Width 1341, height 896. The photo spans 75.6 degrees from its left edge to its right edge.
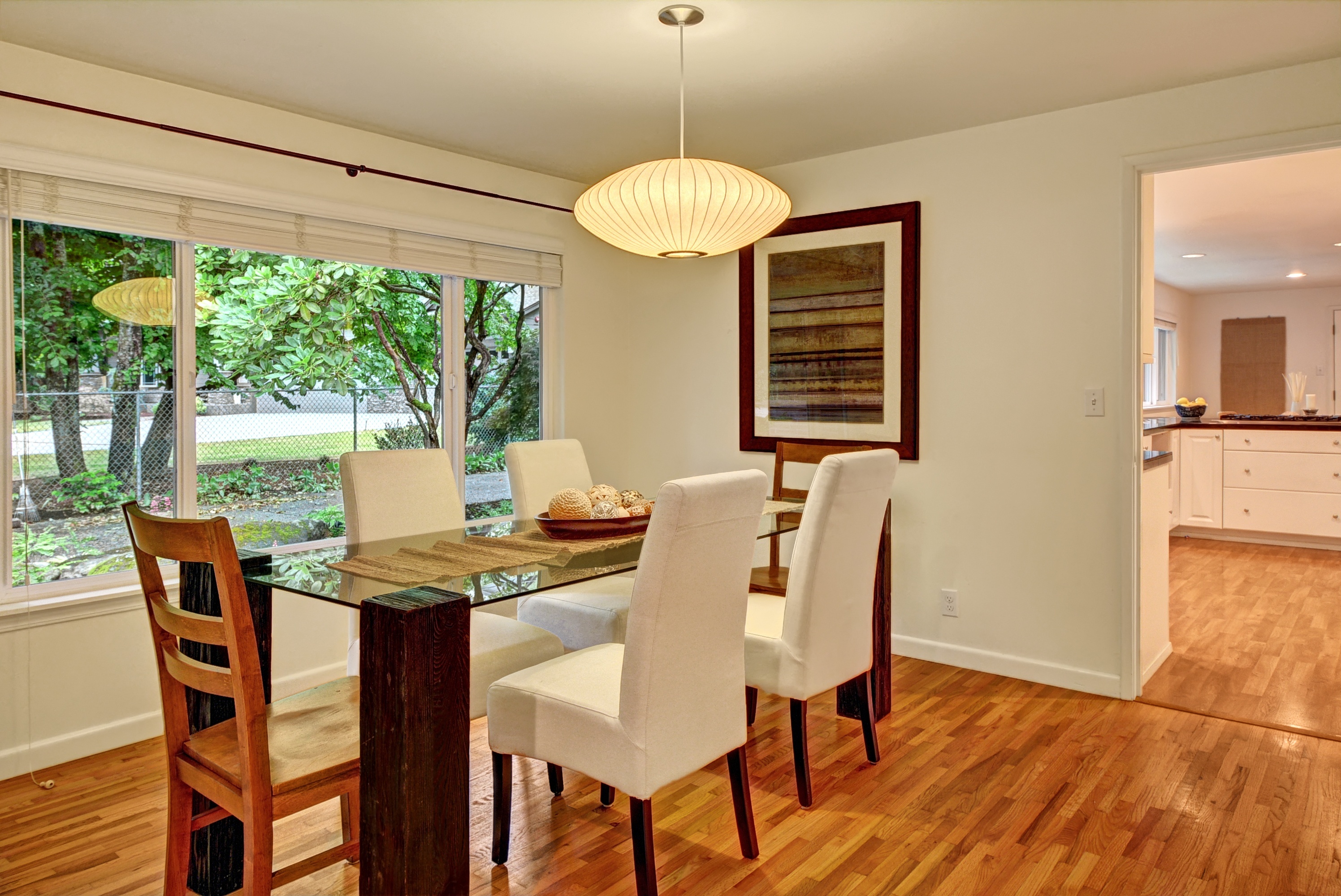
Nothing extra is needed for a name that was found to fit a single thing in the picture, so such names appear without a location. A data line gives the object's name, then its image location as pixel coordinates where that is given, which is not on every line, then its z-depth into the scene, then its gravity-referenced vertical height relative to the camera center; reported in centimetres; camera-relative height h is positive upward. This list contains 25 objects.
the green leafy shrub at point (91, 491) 286 -23
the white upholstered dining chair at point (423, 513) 244 -29
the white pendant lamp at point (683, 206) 246 +63
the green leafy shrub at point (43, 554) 277 -42
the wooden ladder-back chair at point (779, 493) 320 -31
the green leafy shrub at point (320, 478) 353 -23
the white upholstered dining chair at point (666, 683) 178 -60
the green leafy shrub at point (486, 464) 414 -20
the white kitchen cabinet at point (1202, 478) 666 -47
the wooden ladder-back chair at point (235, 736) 159 -65
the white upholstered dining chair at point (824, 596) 234 -50
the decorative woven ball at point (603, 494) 270 -23
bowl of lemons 705 +7
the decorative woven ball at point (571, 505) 260 -25
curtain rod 270 +101
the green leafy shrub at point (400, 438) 379 -7
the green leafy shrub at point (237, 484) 320 -23
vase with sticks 733 +25
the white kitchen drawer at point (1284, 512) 619 -70
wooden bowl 257 -32
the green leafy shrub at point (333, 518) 361 -40
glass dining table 157 -59
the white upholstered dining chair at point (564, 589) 286 -60
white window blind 273 +73
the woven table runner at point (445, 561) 205 -36
